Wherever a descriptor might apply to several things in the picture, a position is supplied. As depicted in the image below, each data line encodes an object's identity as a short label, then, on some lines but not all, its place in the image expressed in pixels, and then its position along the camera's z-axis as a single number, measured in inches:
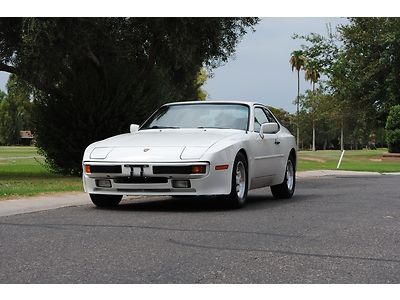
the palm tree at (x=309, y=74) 1798.7
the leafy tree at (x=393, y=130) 1512.1
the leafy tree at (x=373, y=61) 1614.2
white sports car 373.1
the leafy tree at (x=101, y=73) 753.6
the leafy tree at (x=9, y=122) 4254.4
